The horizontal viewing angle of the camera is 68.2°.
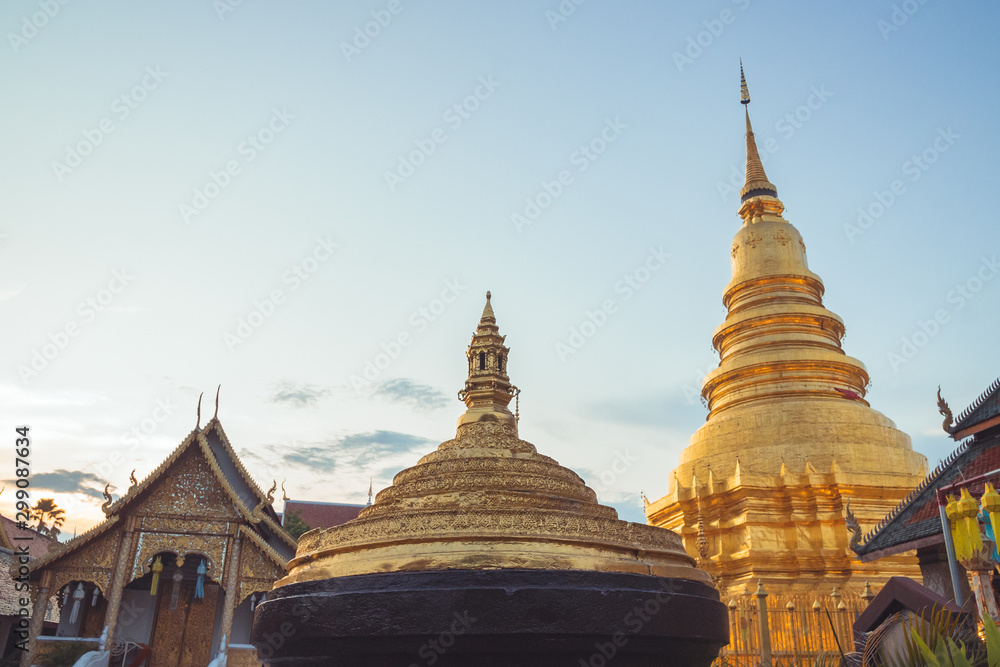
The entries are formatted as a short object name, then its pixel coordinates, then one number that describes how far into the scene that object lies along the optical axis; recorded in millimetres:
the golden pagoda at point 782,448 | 17891
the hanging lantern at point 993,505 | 5930
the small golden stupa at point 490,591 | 6445
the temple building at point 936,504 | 11039
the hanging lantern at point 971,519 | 5949
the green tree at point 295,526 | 30391
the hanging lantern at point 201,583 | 14562
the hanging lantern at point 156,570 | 14424
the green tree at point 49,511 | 33547
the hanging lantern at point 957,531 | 6098
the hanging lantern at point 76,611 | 15914
